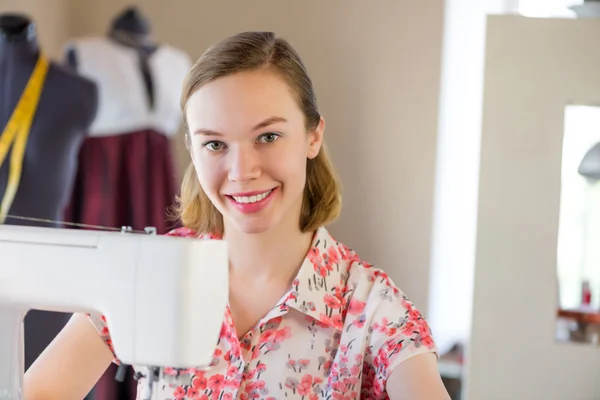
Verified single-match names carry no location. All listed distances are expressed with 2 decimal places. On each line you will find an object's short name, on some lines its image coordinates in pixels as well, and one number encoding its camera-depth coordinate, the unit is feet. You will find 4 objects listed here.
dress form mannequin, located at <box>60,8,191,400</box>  8.14
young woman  4.52
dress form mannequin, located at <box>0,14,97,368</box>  6.97
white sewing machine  3.87
